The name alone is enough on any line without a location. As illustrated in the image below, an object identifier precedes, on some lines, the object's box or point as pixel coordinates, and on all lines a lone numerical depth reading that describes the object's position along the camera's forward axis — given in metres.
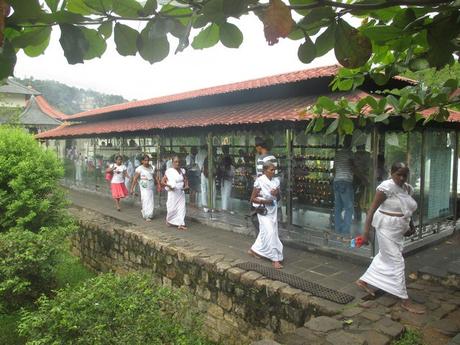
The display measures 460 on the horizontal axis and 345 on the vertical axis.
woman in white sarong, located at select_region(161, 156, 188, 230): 8.38
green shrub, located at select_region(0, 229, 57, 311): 5.96
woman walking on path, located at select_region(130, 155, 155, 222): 9.21
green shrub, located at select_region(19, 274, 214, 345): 3.50
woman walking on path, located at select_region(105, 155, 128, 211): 10.66
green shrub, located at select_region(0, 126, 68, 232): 7.07
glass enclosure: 6.15
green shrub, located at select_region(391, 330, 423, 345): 3.46
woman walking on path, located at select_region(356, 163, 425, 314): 4.38
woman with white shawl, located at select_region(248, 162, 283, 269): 5.79
